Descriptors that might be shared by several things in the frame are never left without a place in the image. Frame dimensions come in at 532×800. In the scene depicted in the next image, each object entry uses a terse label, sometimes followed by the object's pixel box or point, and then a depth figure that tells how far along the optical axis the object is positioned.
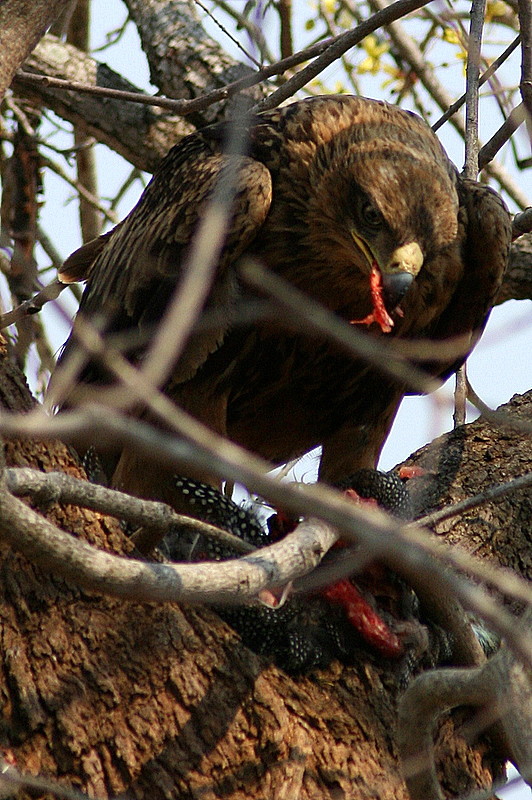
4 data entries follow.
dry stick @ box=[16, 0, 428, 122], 7.73
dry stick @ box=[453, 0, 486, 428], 8.12
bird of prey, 8.18
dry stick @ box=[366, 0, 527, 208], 11.25
